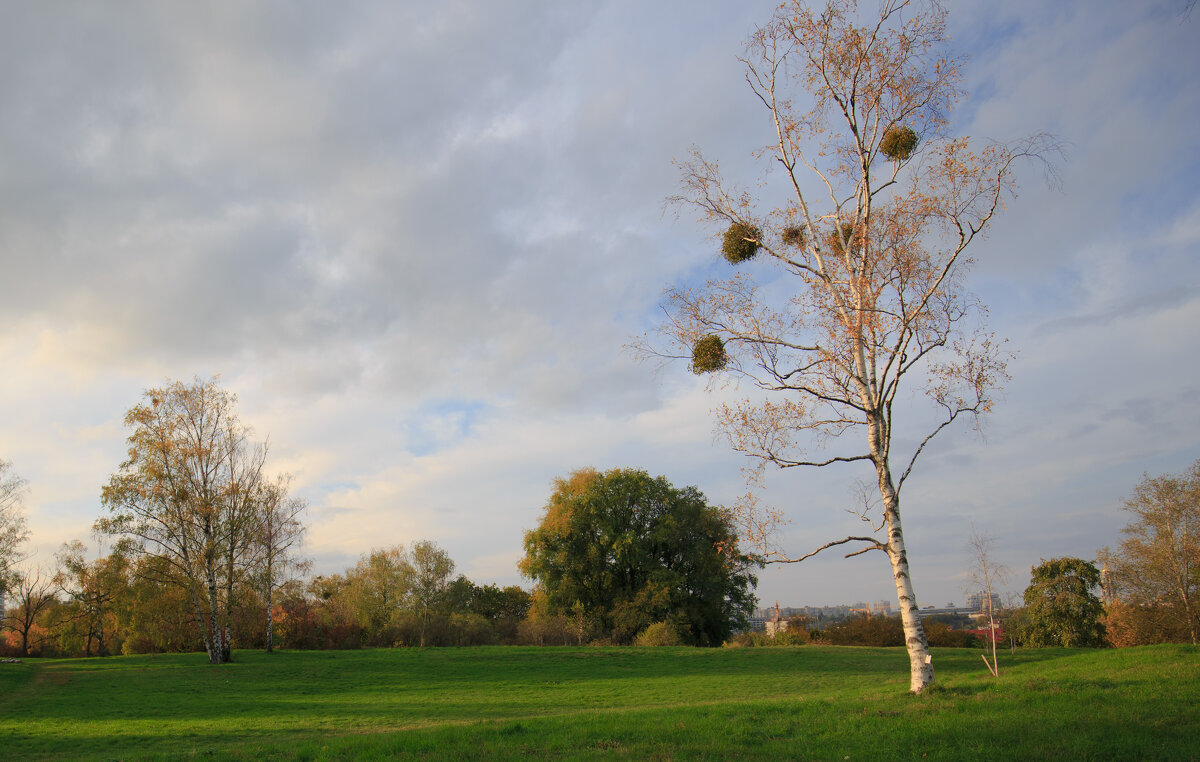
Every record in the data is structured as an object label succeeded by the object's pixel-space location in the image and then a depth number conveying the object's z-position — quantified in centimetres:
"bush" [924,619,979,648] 4236
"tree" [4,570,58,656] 5294
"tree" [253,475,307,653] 3769
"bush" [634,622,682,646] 3962
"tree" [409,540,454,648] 5459
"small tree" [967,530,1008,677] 1694
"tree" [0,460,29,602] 3503
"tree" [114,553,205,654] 3375
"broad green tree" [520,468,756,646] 4328
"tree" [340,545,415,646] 5175
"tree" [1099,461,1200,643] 3316
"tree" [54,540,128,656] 4456
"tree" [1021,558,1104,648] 3728
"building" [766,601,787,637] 4761
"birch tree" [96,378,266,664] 3350
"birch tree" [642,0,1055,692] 1291
